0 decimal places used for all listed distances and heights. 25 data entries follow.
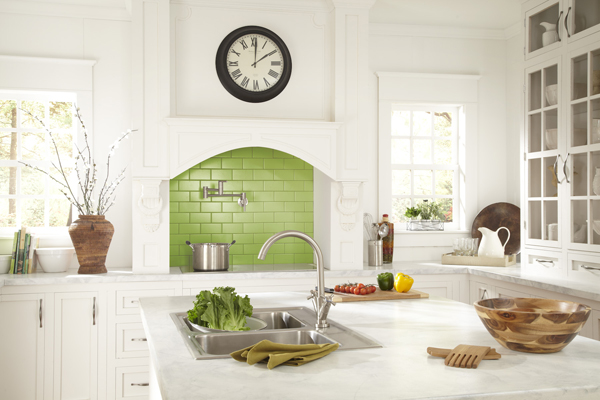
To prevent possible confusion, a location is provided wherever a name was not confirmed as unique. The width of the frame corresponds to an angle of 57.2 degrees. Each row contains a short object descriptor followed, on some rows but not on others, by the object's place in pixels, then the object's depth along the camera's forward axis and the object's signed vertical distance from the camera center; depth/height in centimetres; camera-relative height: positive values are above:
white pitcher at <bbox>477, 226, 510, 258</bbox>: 462 -35
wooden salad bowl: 165 -38
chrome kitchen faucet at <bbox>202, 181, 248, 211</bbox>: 461 +9
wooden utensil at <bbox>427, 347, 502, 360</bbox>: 168 -46
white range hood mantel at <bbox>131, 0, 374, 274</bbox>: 412 +76
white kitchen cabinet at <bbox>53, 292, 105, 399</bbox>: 388 -99
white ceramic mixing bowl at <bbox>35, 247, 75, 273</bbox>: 411 -40
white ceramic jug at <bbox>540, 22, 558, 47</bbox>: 396 +123
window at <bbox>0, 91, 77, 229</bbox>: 450 +41
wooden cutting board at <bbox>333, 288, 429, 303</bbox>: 277 -47
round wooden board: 501 -16
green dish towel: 161 -45
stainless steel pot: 423 -40
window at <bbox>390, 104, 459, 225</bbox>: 520 +44
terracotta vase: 402 -26
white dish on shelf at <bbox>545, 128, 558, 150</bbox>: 396 +47
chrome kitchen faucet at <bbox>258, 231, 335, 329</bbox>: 210 -36
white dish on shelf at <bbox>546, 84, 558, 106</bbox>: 394 +79
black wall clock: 431 +111
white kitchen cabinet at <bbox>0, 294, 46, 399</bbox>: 380 -97
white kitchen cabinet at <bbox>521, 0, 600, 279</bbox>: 360 +47
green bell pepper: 296 -41
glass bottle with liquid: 481 -35
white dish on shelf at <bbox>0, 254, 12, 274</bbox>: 405 -43
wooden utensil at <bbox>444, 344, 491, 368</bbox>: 160 -45
